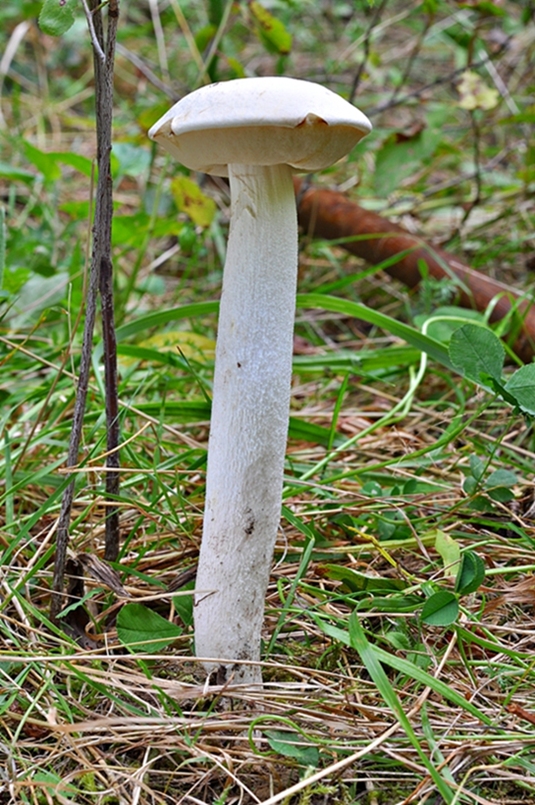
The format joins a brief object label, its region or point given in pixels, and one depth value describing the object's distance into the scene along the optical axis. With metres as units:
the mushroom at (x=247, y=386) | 0.55
